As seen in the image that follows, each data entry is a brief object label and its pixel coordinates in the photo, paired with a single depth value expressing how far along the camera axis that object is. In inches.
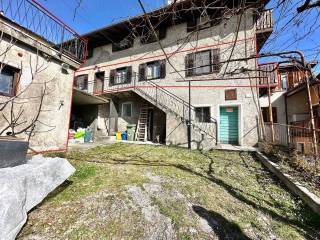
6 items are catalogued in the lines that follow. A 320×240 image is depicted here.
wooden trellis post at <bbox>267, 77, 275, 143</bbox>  313.4
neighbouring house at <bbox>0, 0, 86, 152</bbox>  181.6
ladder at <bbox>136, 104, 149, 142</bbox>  467.2
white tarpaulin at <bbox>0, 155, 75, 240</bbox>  74.6
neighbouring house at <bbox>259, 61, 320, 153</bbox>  255.1
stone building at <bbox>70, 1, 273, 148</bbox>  366.9
